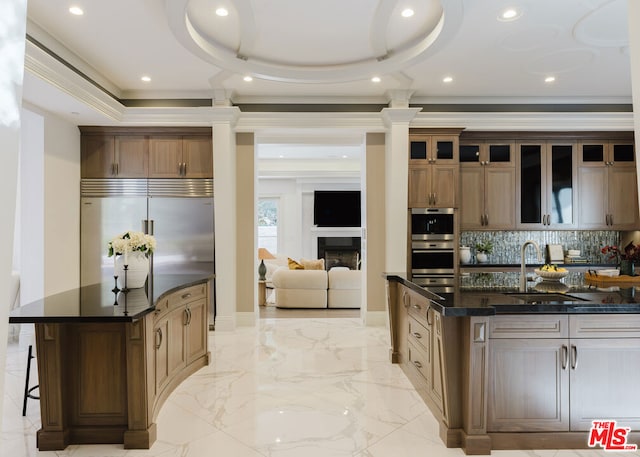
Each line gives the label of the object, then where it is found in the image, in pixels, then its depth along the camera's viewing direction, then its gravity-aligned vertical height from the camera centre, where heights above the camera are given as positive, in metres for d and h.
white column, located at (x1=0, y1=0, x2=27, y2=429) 0.68 +0.20
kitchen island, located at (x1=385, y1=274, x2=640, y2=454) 2.34 -0.86
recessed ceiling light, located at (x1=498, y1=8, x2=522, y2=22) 3.23 +1.77
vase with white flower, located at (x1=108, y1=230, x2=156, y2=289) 2.96 -0.16
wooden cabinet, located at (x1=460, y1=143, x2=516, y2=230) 5.45 +0.51
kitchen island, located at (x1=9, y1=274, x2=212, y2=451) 2.33 -0.84
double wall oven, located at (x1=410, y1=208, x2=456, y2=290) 5.17 -0.14
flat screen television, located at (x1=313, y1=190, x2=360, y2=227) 10.16 +0.58
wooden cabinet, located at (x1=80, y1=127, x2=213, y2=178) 5.21 +1.05
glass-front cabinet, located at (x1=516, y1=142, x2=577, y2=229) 5.45 +0.66
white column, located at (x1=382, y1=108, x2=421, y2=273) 5.08 +0.56
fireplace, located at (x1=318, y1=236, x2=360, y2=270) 10.23 -0.39
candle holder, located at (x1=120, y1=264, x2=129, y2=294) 3.00 -0.31
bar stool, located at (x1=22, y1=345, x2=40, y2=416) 2.81 -1.13
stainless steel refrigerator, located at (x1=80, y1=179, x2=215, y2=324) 5.21 +0.20
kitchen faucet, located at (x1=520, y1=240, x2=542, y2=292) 2.91 -0.35
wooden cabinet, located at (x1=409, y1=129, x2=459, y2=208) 5.17 +0.76
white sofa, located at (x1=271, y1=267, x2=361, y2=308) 6.45 -0.91
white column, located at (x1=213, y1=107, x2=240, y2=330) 5.08 +0.21
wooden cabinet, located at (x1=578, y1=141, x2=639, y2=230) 5.45 +0.58
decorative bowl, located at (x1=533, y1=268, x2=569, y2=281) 3.06 -0.34
